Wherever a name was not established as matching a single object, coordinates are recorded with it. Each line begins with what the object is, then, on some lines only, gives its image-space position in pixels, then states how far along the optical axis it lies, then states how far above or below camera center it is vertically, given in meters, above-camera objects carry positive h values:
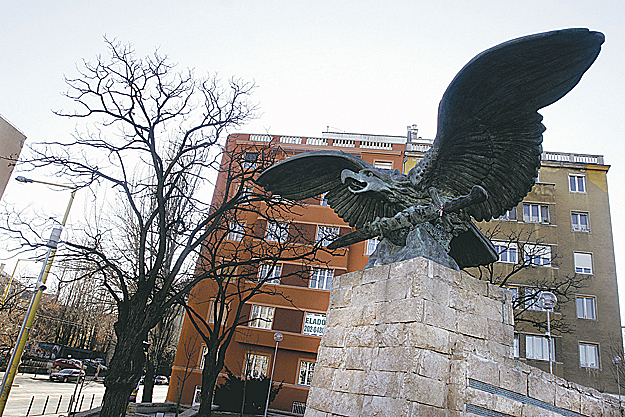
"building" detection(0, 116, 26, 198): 24.41 +10.30
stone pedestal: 4.98 +0.27
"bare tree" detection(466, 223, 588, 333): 24.56 +6.90
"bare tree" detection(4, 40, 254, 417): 10.30 +3.64
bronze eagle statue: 5.33 +3.12
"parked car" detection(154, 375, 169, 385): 51.16 -4.33
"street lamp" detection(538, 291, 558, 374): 14.05 +3.02
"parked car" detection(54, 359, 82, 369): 39.56 -3.00
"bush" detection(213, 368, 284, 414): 20.70 -1.93
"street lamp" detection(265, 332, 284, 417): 22.44 +0.97
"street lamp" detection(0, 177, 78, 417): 12.90 +0.37
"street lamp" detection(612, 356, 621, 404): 21.80 +2.28
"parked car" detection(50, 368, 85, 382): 33.59 -3.45
